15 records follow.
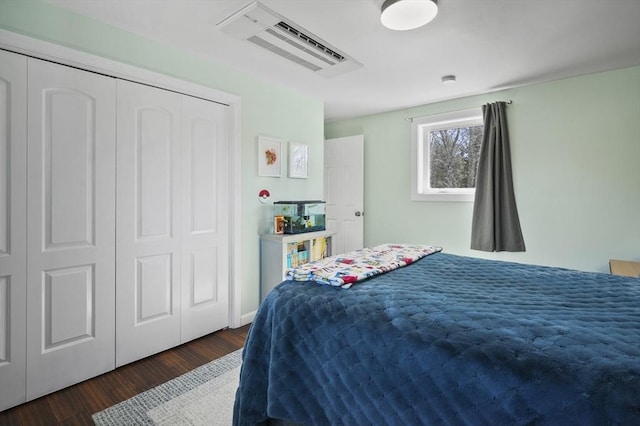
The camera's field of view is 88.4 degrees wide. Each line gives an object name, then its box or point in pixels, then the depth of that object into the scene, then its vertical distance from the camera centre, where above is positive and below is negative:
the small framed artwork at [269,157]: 3.08 +0.51
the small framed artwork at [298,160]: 3.39 +0.53
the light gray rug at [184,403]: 1.71 -1.09
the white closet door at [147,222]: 2.24 -0.09
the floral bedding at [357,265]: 1.44 -0.28
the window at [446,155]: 3.72 +0.66
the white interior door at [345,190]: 4.48 +0.28
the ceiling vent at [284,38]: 1.99 +1.18
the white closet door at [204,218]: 2.60 -0.07
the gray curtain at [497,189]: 3.34 +0.22
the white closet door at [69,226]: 1.87 -0.10
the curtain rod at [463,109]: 3.36 +1.13
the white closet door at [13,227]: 1.77 -0.10
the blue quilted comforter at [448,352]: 0.82 -0.42
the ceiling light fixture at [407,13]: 1.78 +1.11
